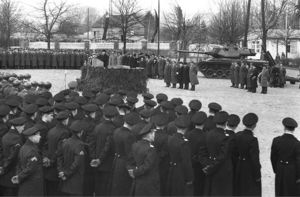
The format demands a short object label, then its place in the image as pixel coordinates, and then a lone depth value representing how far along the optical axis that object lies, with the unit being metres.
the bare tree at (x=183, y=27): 47.25
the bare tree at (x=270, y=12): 44.60
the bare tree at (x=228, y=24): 43.78
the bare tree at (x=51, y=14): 45.00
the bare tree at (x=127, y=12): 44.54
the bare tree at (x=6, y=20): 45.97
